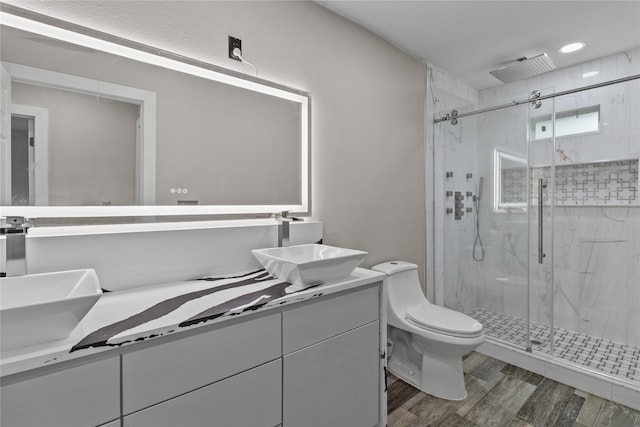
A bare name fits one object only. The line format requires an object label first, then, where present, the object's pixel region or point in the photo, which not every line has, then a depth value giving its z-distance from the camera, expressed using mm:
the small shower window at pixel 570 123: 2504
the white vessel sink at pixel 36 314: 690
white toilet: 1844
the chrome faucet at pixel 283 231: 1676
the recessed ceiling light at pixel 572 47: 2381
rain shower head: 2459
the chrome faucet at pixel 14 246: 1016
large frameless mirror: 1108
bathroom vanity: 765
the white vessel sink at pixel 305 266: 1249
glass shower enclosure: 2469
